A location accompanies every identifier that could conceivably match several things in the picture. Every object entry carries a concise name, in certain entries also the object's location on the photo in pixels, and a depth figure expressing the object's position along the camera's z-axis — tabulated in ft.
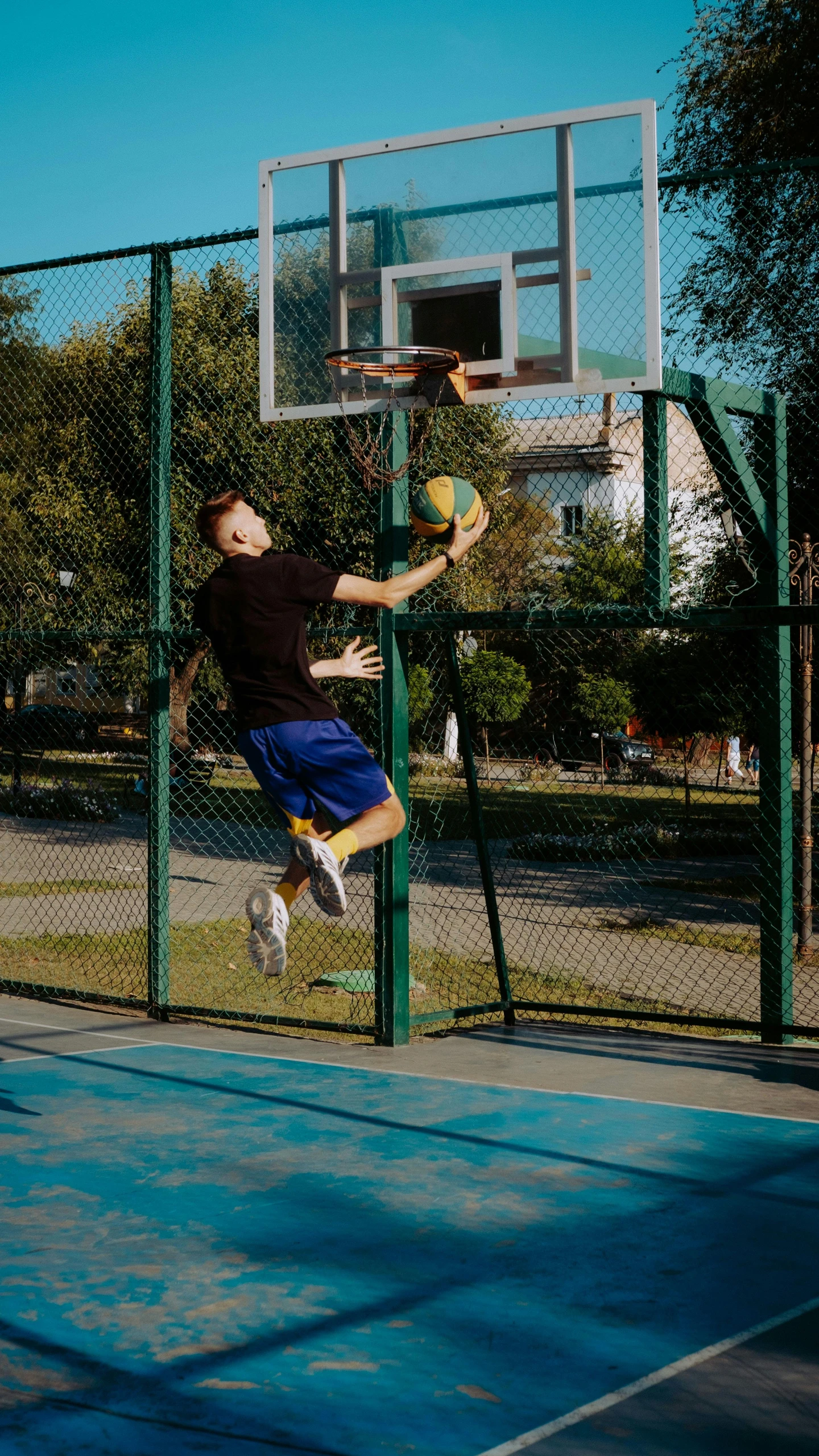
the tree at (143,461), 34.96
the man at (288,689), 18.28
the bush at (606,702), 86.22
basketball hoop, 22.77
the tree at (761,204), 30.86
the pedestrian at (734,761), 87.45
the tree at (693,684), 47.41
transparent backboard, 22.08
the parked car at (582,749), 92.17
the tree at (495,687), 83.92
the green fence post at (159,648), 27.68
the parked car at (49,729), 71.97
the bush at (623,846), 62.03
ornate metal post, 33.78
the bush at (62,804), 67.21
